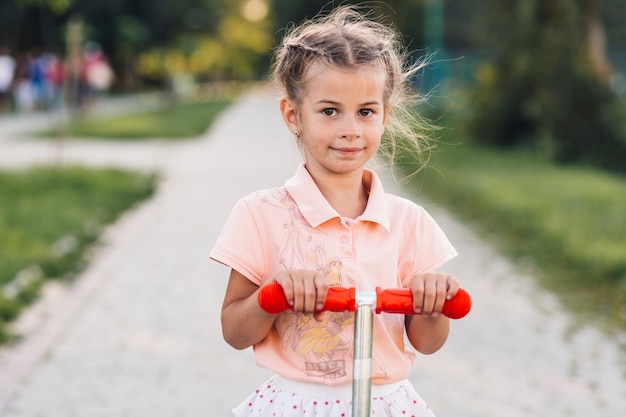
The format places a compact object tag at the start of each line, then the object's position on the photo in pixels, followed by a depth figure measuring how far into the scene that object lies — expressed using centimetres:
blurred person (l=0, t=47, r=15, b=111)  3059
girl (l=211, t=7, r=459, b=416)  234
